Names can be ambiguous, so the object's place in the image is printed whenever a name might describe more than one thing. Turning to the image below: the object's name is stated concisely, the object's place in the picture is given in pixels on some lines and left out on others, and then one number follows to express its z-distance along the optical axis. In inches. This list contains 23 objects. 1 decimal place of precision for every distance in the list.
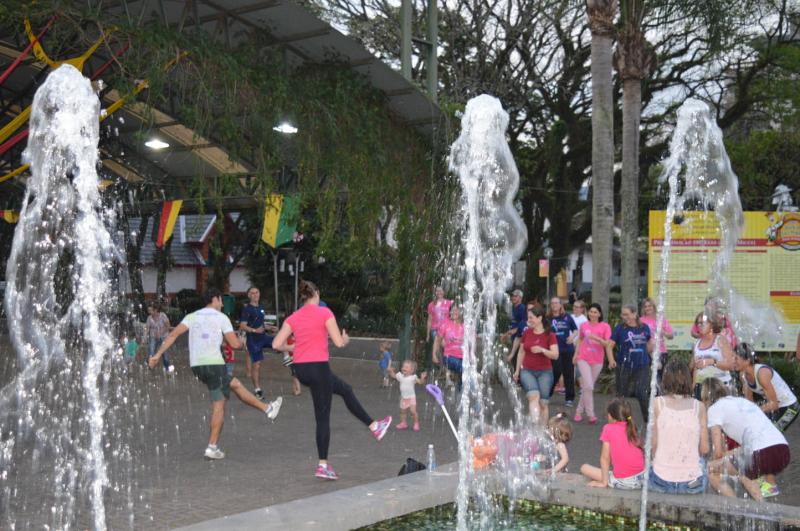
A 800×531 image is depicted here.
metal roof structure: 532.1
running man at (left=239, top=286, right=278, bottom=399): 548.4
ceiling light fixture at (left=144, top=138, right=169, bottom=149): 781.3
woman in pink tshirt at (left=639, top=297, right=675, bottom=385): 468.1
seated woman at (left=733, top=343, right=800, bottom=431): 322.7
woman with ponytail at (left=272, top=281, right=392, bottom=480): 318.0
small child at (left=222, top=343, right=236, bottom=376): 480.7
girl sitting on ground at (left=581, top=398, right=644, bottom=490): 267.1
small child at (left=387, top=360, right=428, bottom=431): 431.2
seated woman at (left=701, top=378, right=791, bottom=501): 270.8
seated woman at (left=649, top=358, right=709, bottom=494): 258.2
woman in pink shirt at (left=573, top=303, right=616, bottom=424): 473.1
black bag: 296.2
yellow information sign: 572.1
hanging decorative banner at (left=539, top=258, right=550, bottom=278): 1191.6
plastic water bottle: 288.8
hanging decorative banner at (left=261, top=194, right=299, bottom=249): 622.2
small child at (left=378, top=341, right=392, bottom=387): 587.5
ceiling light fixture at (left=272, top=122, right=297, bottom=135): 561.8
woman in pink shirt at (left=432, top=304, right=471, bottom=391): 466.6
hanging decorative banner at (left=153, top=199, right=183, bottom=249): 872.3
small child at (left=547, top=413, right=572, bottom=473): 320.2
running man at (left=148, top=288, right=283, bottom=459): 351.9
